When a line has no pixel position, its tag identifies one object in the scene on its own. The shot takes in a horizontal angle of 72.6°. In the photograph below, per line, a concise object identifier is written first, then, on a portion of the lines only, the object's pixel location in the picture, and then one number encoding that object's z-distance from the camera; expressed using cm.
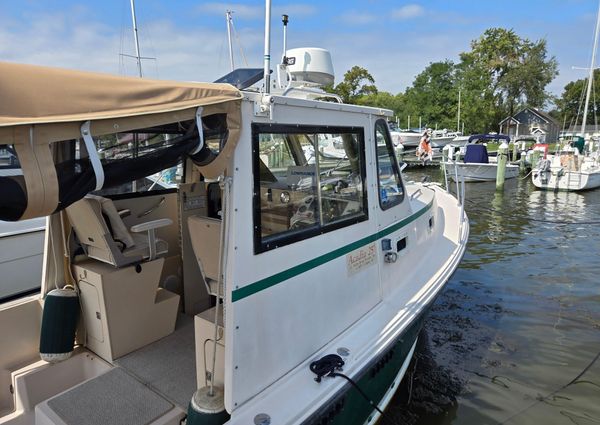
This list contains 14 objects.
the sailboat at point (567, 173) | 1555
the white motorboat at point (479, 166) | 1850
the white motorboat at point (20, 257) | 550
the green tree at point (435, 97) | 4756
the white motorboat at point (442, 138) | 3161
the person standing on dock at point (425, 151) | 1970
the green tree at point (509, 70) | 4891
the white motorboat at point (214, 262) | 155
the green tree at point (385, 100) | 4986
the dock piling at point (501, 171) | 1675
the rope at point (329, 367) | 228
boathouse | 4831
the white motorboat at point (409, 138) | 2928
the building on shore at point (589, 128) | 4968
